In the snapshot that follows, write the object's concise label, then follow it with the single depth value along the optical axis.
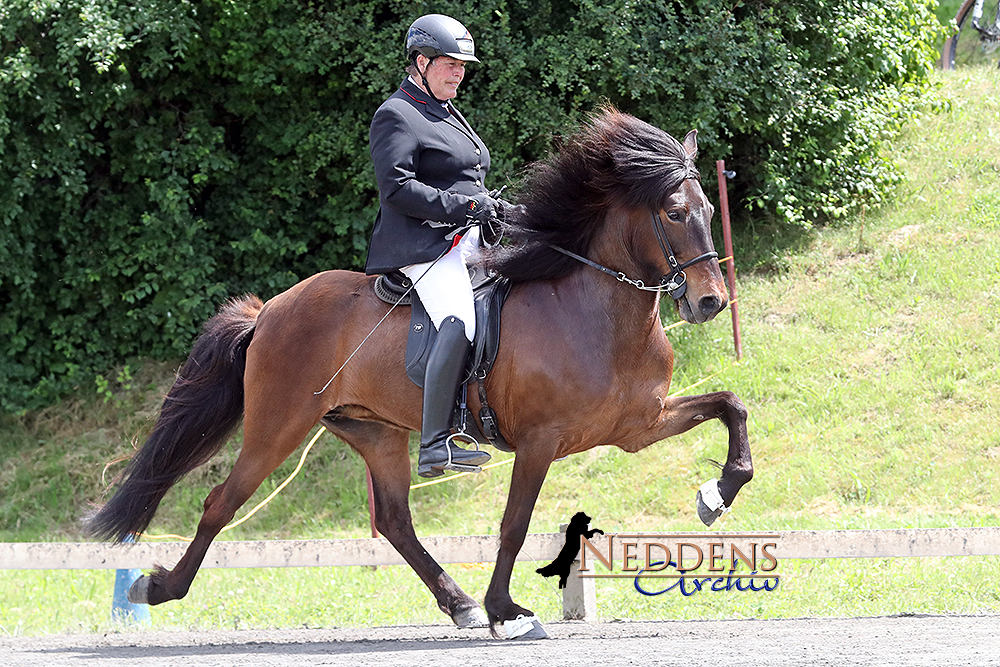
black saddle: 11.12
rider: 10.92
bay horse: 10.66
